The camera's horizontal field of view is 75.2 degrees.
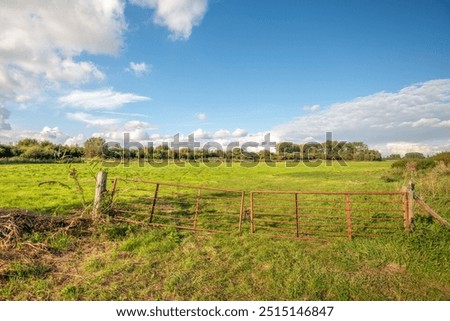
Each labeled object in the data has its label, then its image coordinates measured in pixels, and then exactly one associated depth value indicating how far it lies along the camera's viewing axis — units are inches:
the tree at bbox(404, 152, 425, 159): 1793.1
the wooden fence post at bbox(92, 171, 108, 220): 381.4
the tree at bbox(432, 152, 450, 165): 1425.4
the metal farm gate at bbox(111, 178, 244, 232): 427.2
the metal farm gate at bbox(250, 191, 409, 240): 385.3
